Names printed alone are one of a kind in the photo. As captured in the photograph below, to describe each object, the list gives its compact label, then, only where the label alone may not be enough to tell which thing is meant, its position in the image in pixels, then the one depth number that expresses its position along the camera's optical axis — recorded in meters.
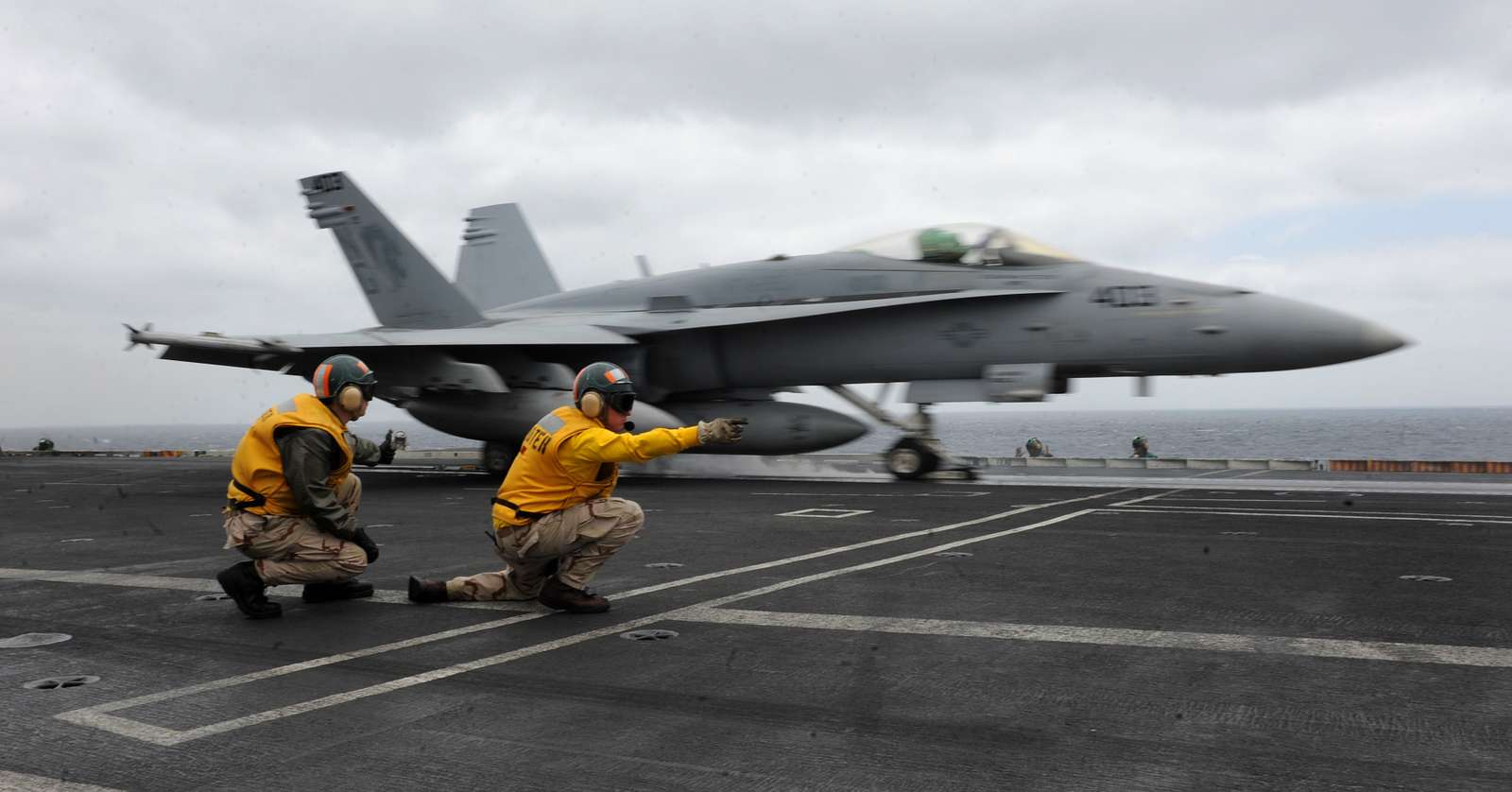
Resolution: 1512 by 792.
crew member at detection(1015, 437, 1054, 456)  30.94
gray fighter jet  13.70
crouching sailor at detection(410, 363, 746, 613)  5.82
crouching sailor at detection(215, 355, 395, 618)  5.99
